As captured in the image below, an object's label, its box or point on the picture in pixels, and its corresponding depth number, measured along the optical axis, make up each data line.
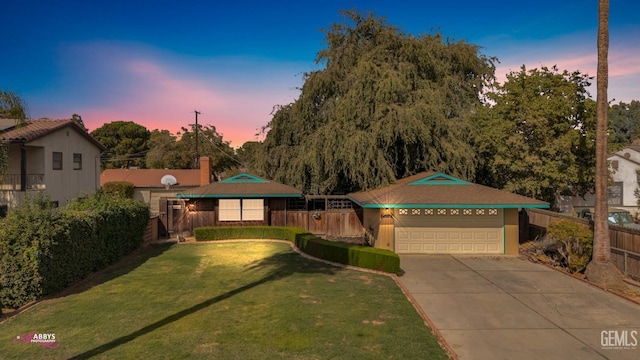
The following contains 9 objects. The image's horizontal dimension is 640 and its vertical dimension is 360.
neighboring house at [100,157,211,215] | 40.12
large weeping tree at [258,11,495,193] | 22.53
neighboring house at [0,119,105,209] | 21.70
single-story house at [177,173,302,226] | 23.61
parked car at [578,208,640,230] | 21.31
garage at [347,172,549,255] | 18.00
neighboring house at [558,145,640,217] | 34.94
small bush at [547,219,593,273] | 14.02
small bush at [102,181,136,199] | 36.97
